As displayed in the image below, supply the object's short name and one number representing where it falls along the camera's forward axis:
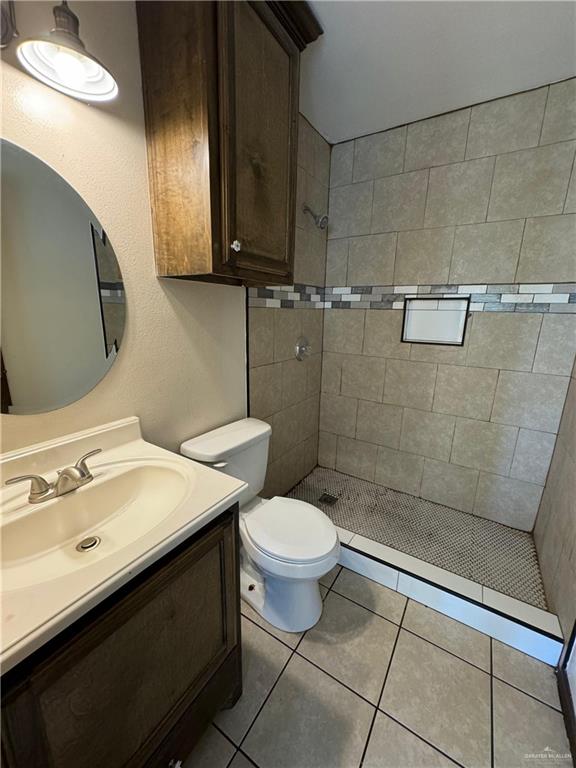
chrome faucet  0.77
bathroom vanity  0.51
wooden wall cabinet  0.87
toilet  1.17
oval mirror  0.79
